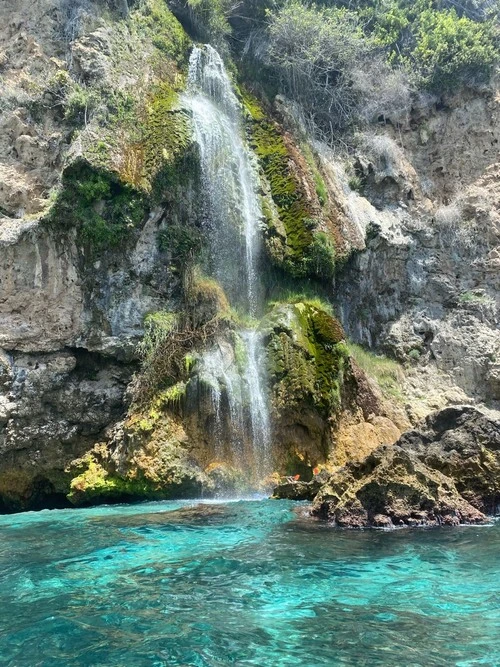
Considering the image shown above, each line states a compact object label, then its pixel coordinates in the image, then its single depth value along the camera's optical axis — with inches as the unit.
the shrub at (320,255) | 585.9
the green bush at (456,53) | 740.0
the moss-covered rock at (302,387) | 471.5
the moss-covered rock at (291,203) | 586.6
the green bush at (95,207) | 511.8
